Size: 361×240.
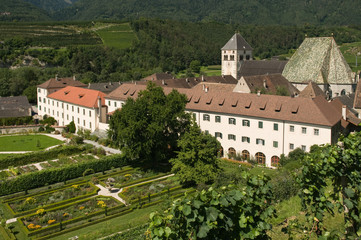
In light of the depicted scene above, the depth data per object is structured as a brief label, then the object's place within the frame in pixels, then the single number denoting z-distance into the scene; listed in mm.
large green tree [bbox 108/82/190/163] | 44719
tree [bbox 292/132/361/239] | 15898
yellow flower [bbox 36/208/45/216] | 34531
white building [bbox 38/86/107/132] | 67188
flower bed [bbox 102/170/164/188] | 42666
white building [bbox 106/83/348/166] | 45969
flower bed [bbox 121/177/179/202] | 38669
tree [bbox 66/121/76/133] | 70812
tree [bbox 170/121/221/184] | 40281
